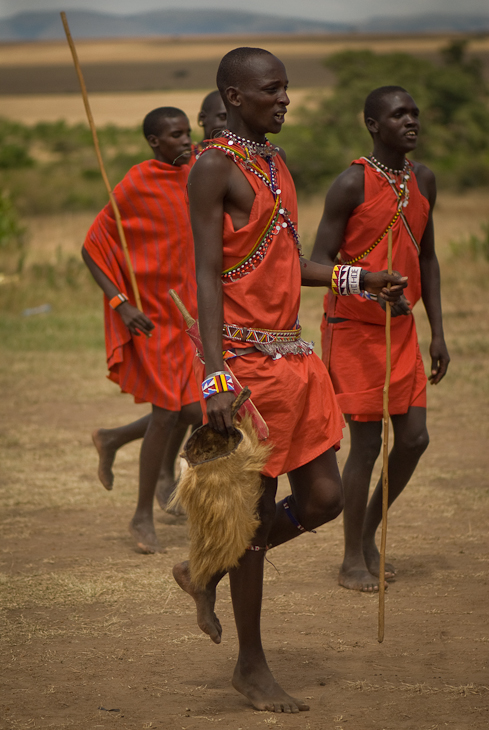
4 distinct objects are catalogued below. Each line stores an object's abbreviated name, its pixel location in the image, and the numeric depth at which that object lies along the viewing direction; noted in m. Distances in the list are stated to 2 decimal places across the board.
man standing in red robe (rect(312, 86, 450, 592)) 8.20
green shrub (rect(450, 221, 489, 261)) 27.14
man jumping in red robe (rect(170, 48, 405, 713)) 5.90
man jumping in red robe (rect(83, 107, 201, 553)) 9.91
